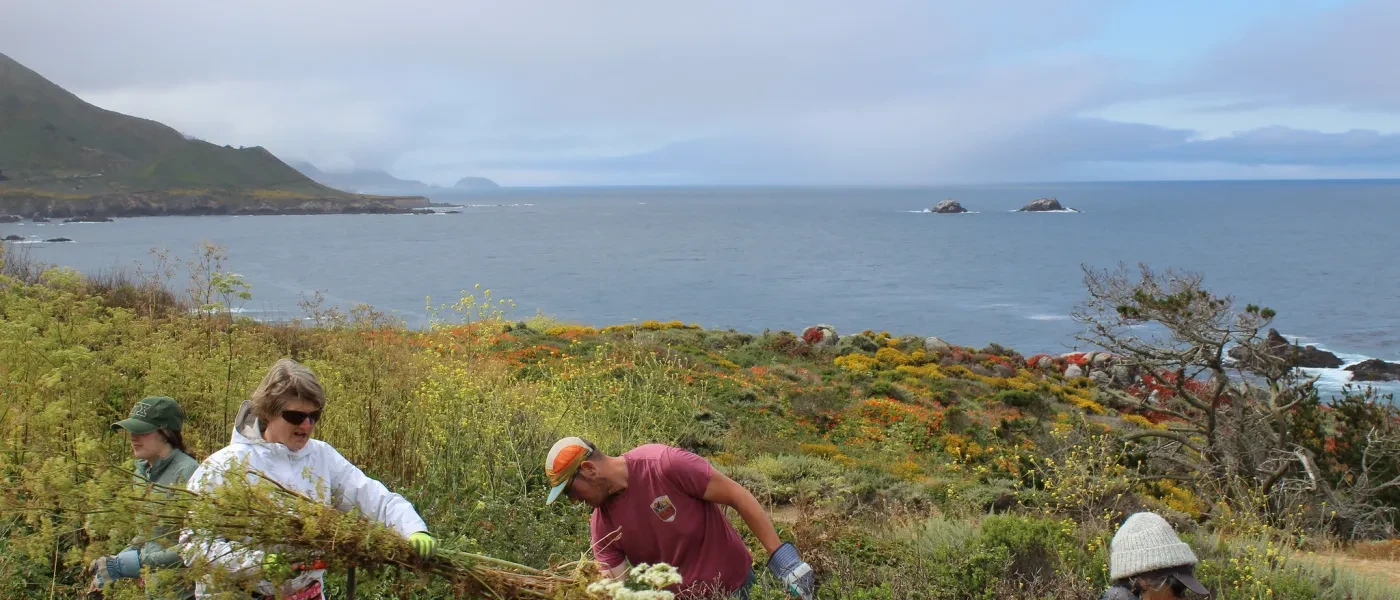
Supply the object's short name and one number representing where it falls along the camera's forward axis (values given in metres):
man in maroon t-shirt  3.76
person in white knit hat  3.62
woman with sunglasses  3.24
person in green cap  3.82
